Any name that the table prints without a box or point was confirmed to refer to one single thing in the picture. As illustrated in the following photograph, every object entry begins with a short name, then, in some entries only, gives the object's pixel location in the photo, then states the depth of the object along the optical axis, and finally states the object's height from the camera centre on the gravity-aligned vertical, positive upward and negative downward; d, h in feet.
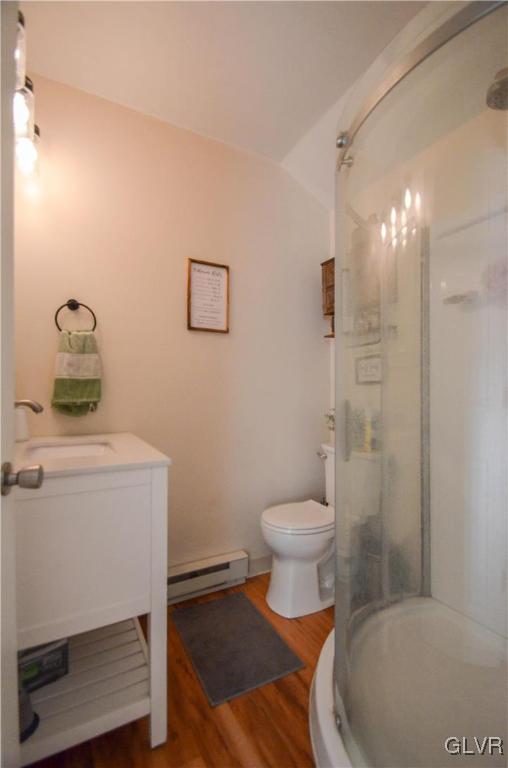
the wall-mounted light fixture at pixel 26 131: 3.84 +3.23
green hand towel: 4.60 +0.16
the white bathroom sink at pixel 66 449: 4.14 -0.84
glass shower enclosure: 3.04 -0.40
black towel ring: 4.77 +1.18
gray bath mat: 3.93 -3.58
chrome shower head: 3.25 +3.01
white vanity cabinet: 2.77 -1.75
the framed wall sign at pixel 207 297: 5.73 +1.59
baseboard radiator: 5.32 -3.24
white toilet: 5.03 -2.83
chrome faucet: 3.14 -0.19
